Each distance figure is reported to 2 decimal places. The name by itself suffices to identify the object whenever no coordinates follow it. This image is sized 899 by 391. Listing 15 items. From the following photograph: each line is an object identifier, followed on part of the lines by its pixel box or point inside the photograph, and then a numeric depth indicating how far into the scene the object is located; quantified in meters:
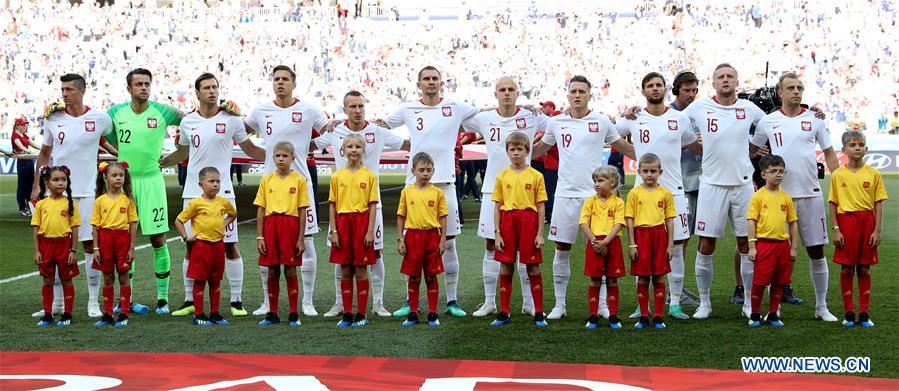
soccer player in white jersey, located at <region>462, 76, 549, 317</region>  7.73
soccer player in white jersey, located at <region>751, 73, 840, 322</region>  7.39
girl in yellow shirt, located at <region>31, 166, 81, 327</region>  7.43
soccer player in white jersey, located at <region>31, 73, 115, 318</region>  7.98
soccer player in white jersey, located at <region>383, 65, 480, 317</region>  7.81
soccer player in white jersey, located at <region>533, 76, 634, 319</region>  7.57
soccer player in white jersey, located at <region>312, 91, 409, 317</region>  7.75
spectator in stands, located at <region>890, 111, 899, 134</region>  33.58
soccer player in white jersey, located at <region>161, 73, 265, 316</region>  7.80
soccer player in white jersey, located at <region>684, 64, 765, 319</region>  7.60
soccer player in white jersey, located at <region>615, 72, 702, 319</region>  7.60
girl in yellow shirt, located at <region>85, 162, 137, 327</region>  7.47
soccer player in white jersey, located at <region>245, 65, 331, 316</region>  7.87
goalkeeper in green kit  8.02
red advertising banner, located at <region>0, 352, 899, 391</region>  5.34
